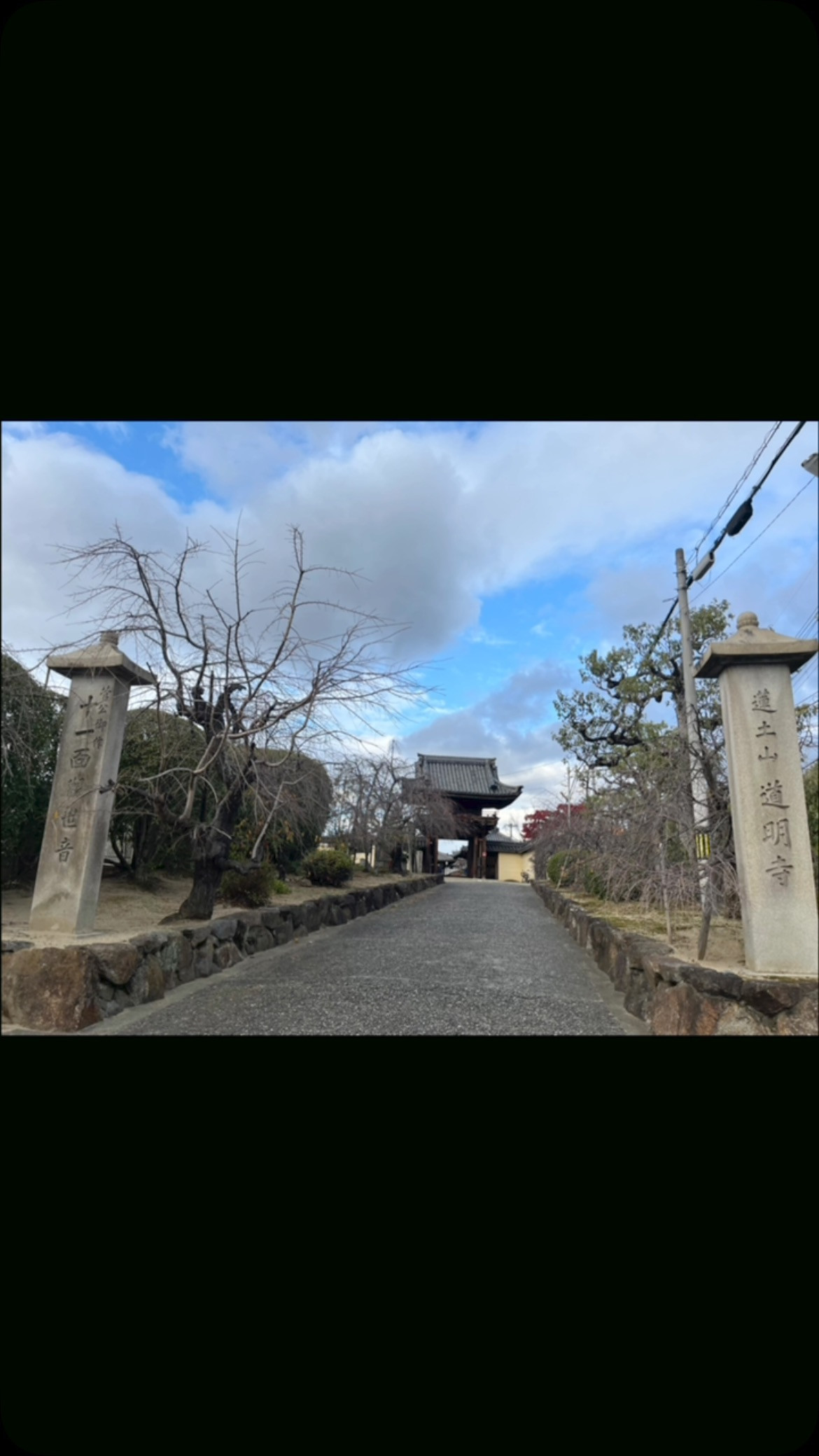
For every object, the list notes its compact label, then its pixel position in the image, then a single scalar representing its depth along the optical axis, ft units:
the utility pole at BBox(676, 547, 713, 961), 12.53
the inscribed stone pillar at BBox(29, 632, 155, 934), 12.36
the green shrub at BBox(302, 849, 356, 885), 29.32
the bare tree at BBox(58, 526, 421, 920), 14.75
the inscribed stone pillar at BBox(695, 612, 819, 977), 10.69
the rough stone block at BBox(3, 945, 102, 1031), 10.52
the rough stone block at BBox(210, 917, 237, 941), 16.47
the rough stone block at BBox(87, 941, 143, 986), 11.53
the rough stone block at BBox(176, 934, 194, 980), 14.43
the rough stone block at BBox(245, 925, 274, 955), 18.52
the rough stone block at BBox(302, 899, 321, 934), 22.98
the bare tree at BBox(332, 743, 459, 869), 36.52
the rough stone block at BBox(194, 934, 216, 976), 15.43
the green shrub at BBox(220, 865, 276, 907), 20.57
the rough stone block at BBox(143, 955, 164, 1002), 12.94
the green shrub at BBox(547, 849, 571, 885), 35.55
